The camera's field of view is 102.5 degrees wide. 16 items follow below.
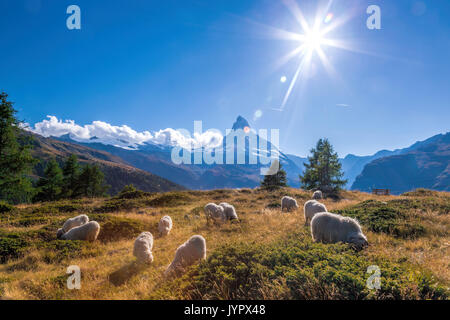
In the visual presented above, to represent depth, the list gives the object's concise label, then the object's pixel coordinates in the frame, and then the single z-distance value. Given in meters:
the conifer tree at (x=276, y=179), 41.59
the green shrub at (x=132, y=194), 25.28
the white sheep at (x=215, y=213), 12.66
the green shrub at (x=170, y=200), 22.44
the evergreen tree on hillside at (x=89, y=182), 41.00
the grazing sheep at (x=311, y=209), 11.18
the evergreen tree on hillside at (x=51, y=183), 36.62
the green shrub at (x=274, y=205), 19.52
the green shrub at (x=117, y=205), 18.93
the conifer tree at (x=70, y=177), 39.54
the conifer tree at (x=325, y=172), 39.81
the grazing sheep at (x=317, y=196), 23.97
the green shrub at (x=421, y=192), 23.50
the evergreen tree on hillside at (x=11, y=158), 20.88
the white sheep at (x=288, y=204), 16.14
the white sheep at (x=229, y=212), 13.34
